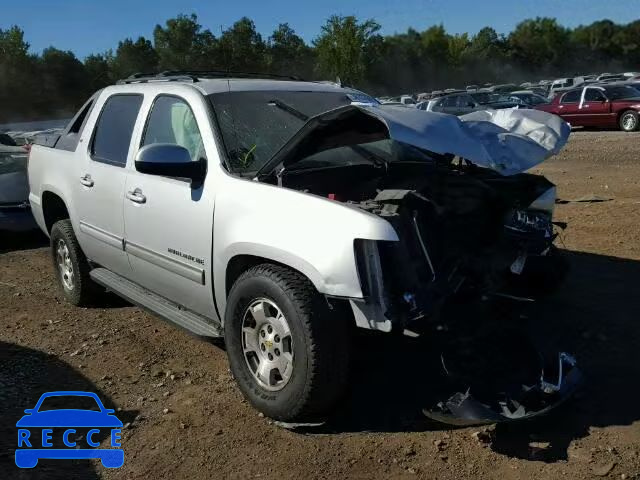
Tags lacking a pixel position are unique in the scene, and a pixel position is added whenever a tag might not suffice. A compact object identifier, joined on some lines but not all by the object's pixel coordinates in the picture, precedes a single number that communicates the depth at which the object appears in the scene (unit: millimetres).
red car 20953
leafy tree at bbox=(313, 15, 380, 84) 56344
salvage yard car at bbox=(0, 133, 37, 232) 8305
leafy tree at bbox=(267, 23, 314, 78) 54375
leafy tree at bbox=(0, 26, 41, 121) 42719
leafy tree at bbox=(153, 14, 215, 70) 46438
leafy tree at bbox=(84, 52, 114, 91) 45438
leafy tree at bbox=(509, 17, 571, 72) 85375
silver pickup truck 3281
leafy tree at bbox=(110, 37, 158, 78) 45509
